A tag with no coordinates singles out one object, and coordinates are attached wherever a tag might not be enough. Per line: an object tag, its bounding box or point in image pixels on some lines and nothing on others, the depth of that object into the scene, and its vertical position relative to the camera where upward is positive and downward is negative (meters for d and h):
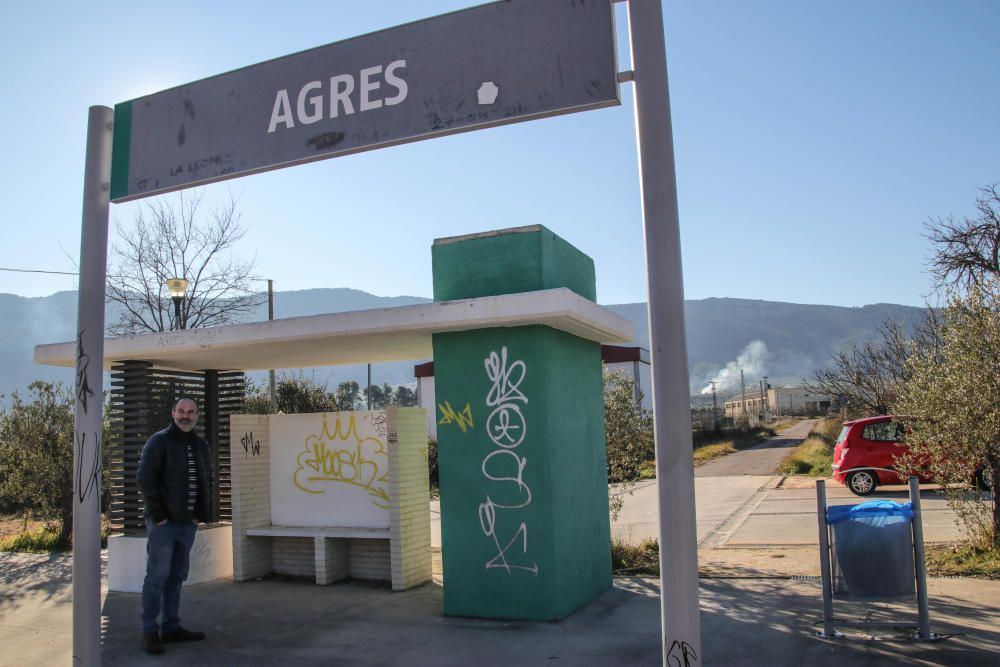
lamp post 12.14 +2.23
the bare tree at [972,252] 20.94 +4.14
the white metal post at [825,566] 5.88 -1.11
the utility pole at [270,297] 27.81 +4.68
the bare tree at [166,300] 21.45 +3.88
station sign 3.79 +1.76
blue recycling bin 5.61 -0.98
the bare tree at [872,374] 27.01 +1.43
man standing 6.27 -0.58
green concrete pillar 6.96 -0.24
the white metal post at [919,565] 5.67 -1.08
